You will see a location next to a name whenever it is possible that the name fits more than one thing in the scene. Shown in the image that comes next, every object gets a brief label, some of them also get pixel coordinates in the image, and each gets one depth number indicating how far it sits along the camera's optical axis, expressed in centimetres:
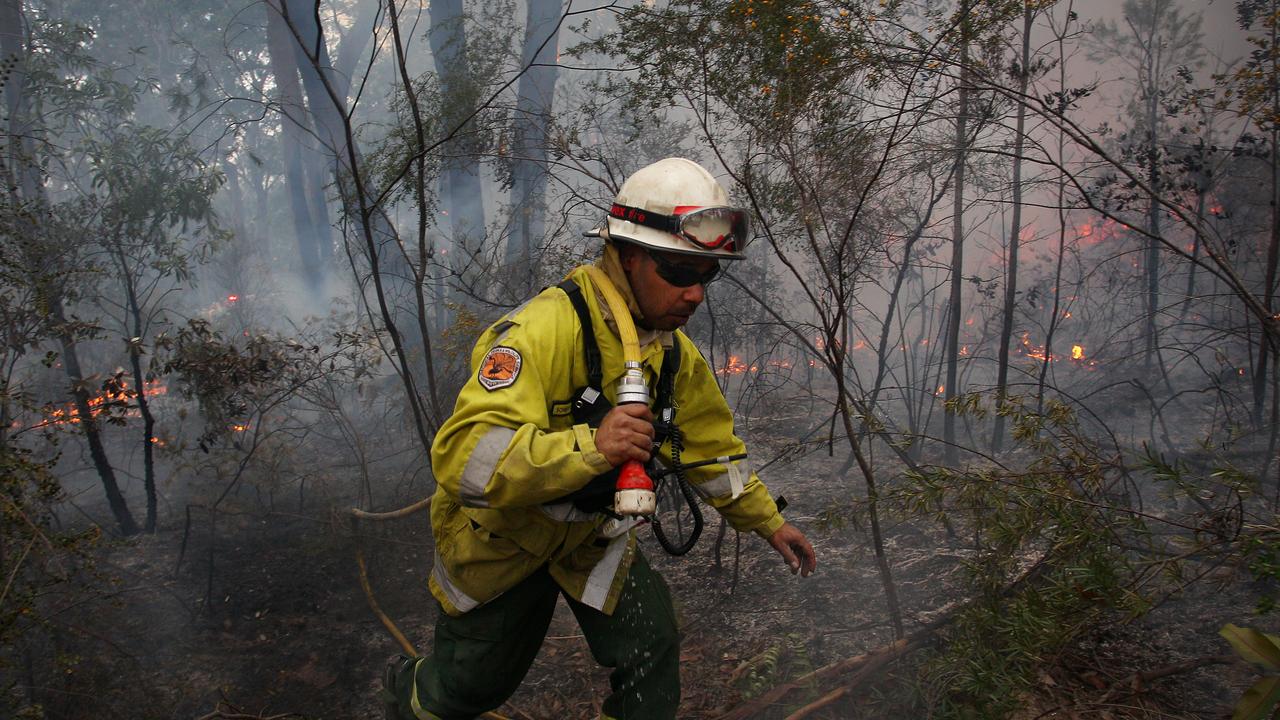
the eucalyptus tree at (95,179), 761
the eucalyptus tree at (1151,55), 929
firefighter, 207
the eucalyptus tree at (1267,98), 463
